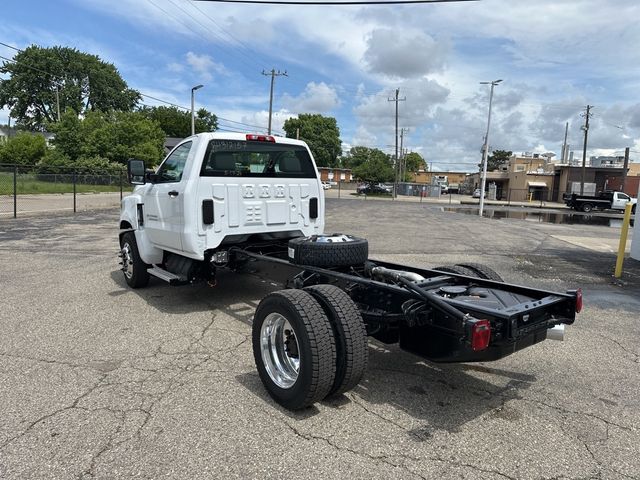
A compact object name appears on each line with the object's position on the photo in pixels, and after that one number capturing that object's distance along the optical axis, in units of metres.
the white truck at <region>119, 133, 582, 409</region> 3.37
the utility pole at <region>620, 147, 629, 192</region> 51.00
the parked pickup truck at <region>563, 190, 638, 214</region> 41.70
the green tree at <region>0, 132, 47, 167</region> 44.34
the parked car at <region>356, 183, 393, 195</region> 67.50
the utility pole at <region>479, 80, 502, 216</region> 27.80
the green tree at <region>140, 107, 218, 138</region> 91.62
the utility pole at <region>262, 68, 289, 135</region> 49.39
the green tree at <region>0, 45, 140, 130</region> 78.25
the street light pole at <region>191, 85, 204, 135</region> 37.72
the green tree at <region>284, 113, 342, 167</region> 106.51
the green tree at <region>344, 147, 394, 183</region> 68.06
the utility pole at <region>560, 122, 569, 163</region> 86.25
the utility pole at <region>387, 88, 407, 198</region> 56.84
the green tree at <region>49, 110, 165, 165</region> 42.62
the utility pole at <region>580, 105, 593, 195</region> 55.72
